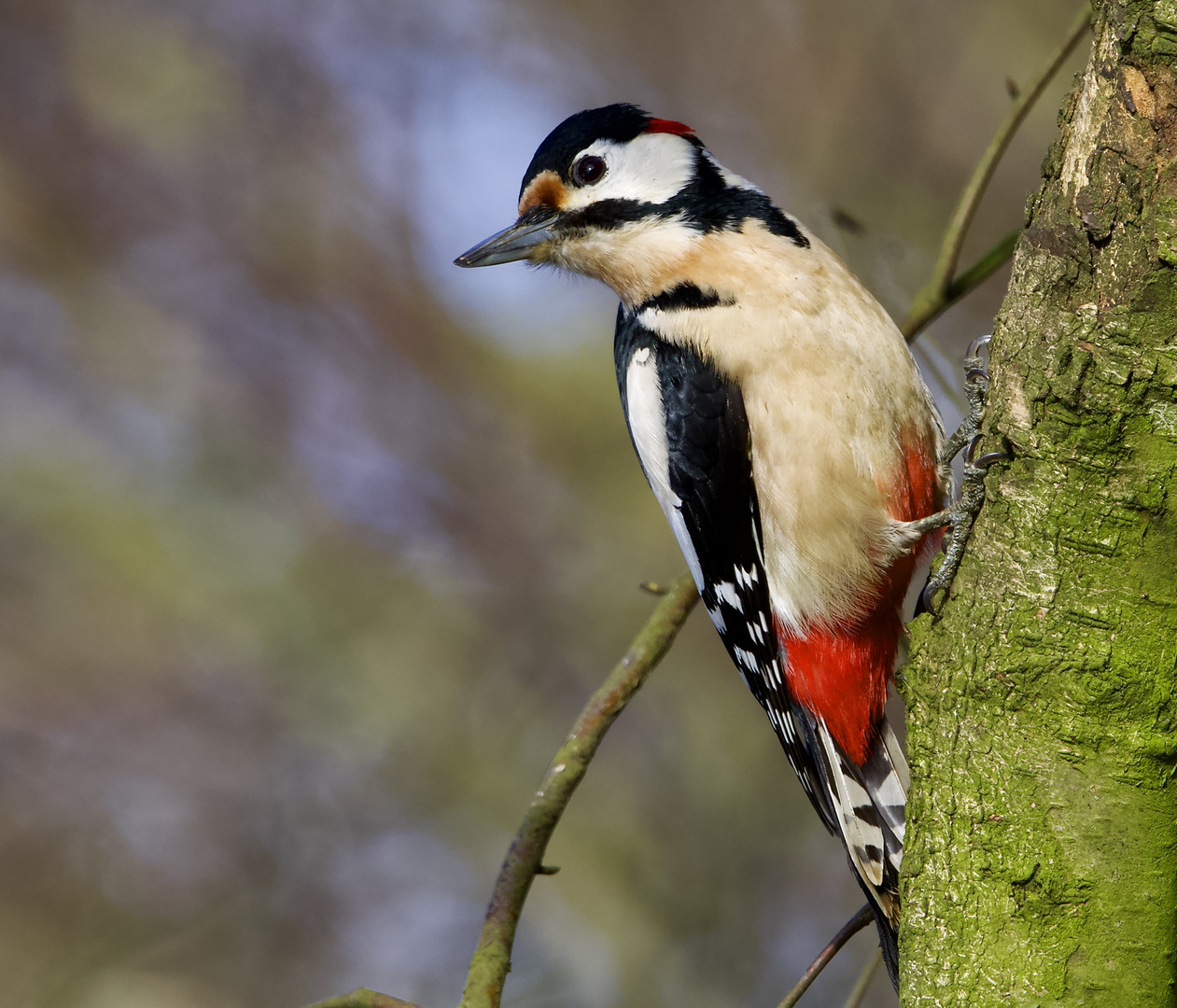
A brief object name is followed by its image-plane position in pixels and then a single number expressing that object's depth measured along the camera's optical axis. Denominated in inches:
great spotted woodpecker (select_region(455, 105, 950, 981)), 206.4
